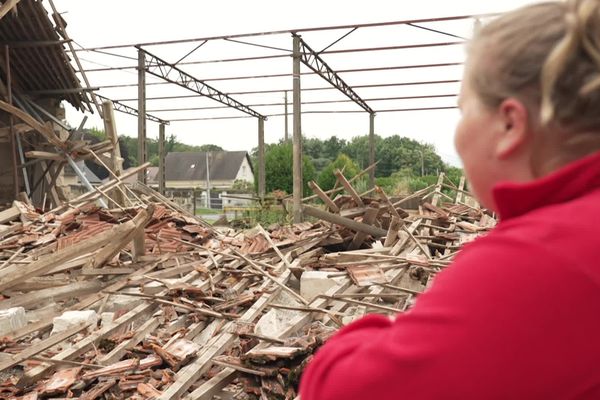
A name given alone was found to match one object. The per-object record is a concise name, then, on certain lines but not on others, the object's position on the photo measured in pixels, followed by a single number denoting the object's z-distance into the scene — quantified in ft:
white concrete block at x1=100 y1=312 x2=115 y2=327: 21.14
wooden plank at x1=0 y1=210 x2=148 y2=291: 21.02
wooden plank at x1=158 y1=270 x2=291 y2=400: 15.40
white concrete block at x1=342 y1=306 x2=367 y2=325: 19.15
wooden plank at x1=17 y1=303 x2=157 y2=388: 16.74
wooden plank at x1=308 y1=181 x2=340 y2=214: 29.53
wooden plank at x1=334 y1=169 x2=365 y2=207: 31.18
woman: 2.56
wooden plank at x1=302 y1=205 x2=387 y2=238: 27.74
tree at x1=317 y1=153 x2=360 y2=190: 98.91
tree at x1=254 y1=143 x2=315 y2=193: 105.19
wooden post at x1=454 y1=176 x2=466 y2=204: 42.94
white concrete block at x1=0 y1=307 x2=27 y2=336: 20.53
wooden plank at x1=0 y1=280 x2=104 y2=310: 22.39
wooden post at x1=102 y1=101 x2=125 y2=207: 37.27
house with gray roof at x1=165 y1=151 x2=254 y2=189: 234.89
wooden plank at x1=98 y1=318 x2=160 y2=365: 17.94
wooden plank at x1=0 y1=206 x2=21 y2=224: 36.16
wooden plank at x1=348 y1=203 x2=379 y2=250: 30.19
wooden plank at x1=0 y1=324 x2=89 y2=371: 17.57
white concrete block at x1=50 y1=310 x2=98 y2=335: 20.35
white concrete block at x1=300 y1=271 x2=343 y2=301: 22.77
